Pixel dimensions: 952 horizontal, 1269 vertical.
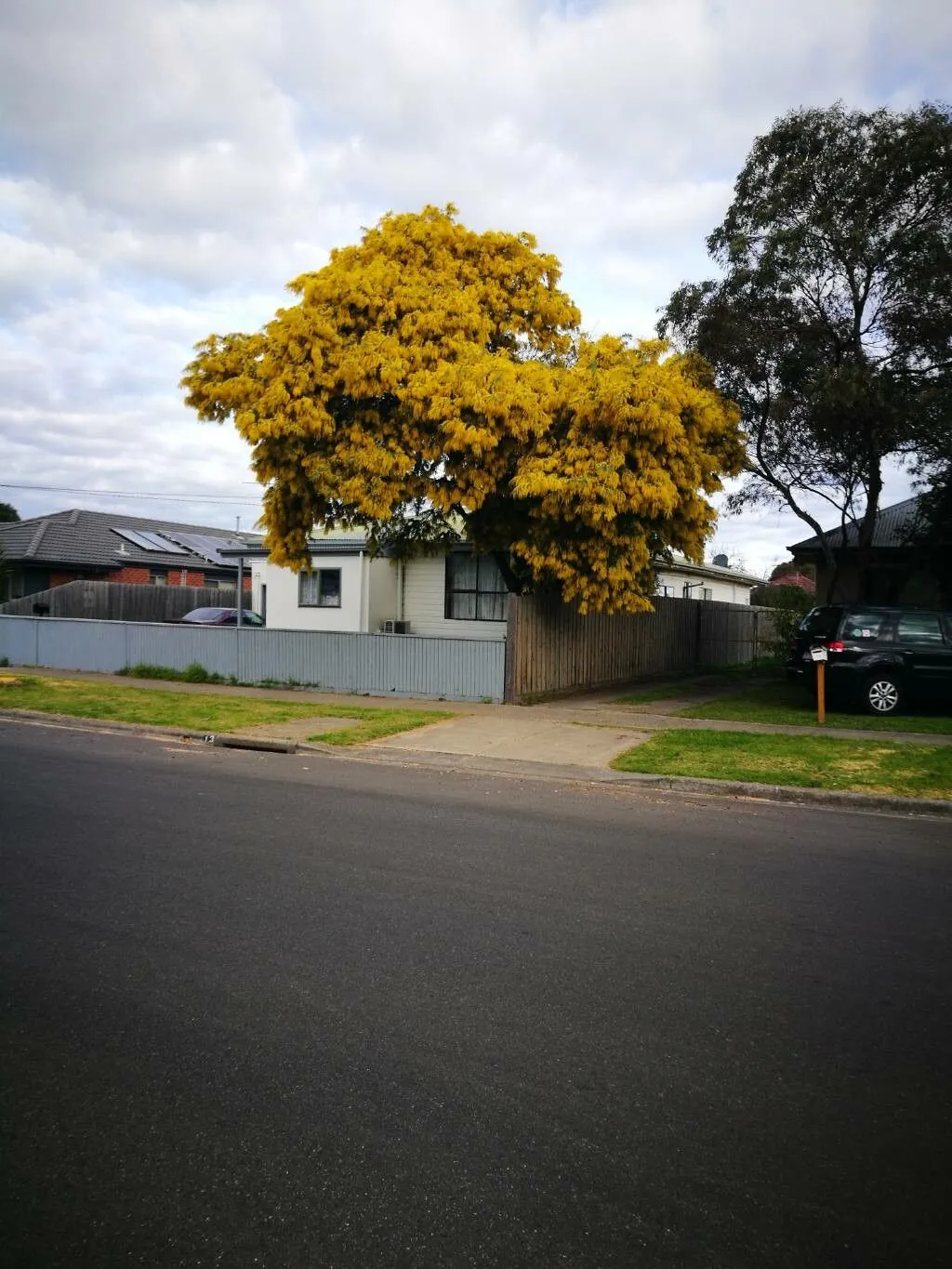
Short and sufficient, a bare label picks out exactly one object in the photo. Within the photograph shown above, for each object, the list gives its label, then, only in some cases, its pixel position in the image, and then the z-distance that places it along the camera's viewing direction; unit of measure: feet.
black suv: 47.88
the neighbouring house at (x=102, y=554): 119.08
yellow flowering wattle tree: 46.24
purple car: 91.66
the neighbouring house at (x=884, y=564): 66.44
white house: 74.74
